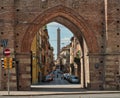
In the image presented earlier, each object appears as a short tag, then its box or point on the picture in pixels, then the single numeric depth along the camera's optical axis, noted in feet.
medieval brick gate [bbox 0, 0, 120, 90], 125.90
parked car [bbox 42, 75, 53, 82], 238.11
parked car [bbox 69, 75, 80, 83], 207.70
